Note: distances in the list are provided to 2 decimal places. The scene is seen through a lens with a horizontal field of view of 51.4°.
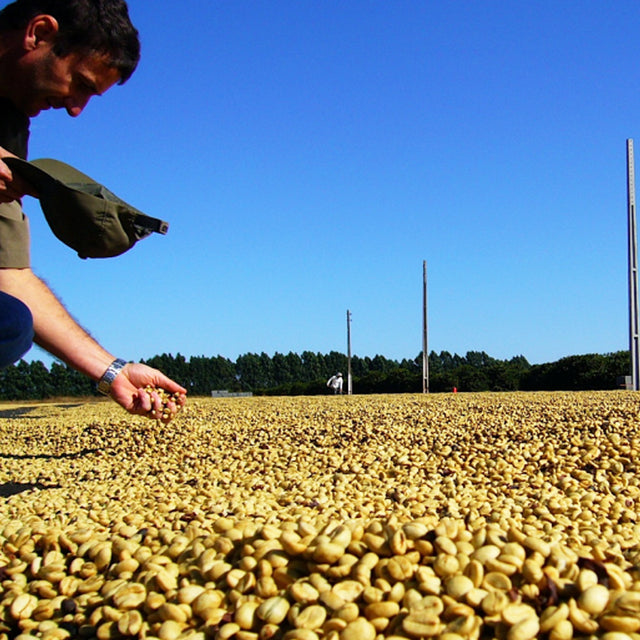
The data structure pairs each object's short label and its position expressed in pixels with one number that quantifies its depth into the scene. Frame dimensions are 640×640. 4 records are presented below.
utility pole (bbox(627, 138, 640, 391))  13.91
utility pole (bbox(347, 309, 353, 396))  24.39
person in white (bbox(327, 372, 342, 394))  19.60
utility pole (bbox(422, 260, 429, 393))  20.20
